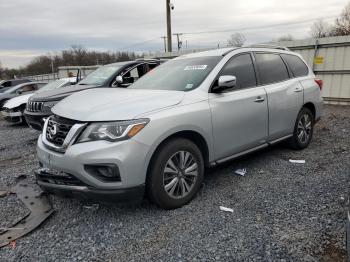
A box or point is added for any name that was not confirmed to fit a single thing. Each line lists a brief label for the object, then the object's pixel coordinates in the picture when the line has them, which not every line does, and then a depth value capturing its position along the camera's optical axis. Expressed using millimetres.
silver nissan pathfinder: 3041
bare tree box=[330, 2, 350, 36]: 39016
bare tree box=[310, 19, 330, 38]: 44062
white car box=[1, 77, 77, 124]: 9916
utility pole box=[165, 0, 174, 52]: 19844
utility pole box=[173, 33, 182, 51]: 36644
